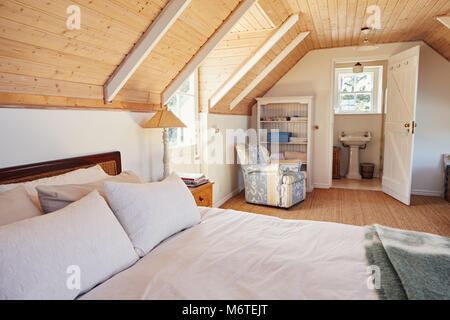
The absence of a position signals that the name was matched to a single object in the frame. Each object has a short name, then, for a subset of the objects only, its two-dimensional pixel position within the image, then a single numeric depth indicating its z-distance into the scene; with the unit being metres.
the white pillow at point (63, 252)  0.94
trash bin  6.28
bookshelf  5.22
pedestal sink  6.22
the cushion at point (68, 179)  1.51
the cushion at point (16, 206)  1.21
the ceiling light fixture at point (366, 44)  4.07
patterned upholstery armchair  4.25
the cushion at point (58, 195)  1.40
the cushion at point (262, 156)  4.73
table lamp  2.59
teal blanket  1.09
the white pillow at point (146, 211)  1.46
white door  4.26
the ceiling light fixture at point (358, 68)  5.50
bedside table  2.75
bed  1.11
